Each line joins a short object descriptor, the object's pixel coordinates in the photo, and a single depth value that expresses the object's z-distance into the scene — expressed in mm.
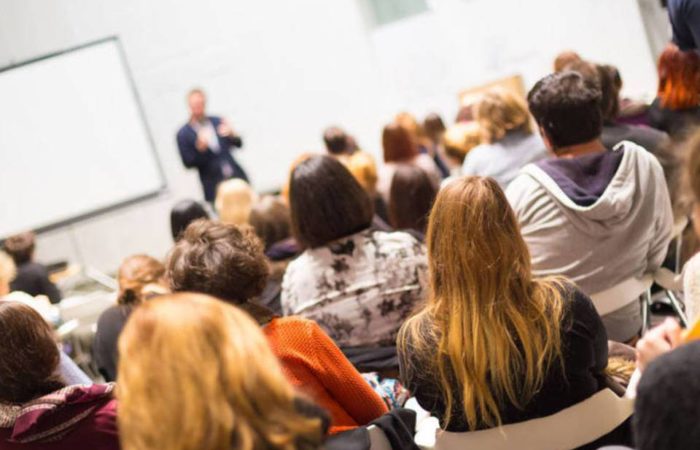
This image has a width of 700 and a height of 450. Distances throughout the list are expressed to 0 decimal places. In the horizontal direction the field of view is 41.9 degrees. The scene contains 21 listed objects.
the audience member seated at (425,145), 6836
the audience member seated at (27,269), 5652
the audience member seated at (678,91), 4031
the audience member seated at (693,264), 1684
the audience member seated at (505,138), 4188
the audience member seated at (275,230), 3797
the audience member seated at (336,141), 5754
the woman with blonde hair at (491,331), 2066
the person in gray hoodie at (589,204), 3006
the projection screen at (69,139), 8195
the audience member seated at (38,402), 2248
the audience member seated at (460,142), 5309
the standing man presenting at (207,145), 7523
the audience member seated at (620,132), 3728
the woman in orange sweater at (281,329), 2340
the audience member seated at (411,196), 3854
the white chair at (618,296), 3072
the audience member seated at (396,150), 5457
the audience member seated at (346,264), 3031
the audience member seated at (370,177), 5414
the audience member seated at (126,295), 3533
